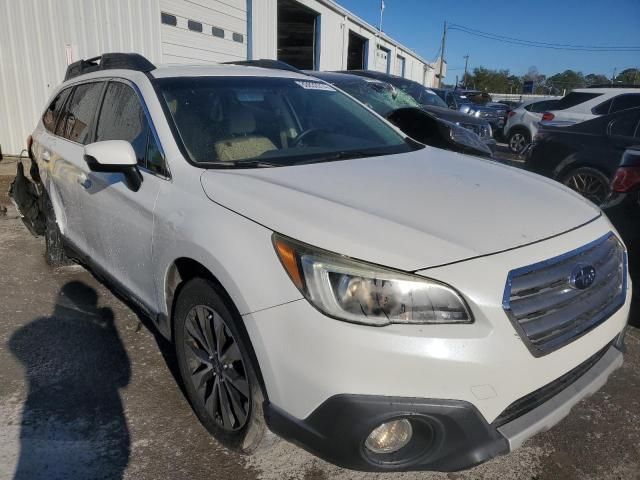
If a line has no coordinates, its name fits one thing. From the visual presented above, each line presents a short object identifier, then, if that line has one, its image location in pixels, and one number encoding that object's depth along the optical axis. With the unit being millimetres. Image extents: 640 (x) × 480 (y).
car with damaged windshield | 4715
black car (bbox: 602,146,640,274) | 3105
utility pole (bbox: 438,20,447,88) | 46081
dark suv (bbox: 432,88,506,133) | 15867
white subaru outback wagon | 1600
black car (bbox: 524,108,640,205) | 5512
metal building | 8938
